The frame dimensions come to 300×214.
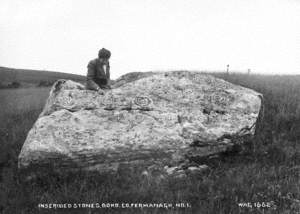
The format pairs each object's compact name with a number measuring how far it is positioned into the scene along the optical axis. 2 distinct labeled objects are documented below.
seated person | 8.88
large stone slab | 7.04
